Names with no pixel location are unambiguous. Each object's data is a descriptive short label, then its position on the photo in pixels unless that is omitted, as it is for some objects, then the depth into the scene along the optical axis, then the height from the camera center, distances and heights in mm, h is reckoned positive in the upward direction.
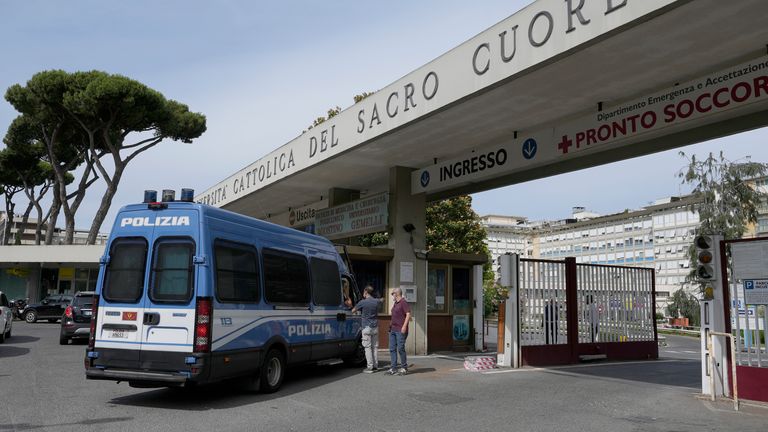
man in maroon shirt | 11445 -700
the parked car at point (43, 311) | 29594 -994
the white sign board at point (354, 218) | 15906 +2095
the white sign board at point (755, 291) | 9023 +95
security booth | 15414 +66
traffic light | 9641 +605
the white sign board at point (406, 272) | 15305 +545
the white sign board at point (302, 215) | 20766 +2752
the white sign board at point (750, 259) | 9078 +564
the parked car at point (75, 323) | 16844 -895
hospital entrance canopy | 8047 +3341
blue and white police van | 7645 -116
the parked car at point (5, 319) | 16875 -805
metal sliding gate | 13320 -369
